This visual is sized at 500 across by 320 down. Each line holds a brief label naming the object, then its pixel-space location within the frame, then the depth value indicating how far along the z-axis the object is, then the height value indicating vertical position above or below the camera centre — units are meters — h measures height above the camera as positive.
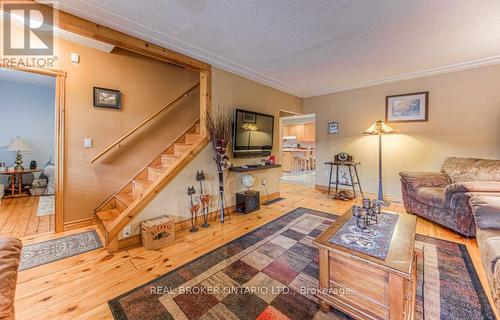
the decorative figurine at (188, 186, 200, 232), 2.89 -0.71
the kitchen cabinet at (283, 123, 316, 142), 9.45 +1.32
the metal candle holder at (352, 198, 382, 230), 1.74 -0.47
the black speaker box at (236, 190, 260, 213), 3.49 -0.73
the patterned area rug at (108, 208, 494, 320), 1.42 -1.03
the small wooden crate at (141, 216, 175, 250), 2.28 -0.84
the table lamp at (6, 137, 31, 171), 4.47 +0.20
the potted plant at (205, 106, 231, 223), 3.10 +0.30
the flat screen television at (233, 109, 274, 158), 3.55 +0.46
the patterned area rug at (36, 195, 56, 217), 3.43 -0.89
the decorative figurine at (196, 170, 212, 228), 3.01 -0.61
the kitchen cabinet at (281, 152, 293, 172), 8.60 -0.13
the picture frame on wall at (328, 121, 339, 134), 4.83 +0.76
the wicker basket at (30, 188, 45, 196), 4.50 -0.75
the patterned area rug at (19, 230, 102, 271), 2.06 -1.01
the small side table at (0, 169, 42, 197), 4.30 -0.51
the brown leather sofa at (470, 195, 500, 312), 1.29 -0.58
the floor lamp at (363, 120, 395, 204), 3.82 +0.52
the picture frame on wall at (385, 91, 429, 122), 3.75 +1.00
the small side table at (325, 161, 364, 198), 4.48 -0.30
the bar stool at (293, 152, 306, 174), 8.77 -0.10
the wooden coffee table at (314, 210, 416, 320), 1.19 -0.78
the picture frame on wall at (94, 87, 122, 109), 3.00 +0.89
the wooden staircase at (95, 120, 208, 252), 2.30 -0.40
